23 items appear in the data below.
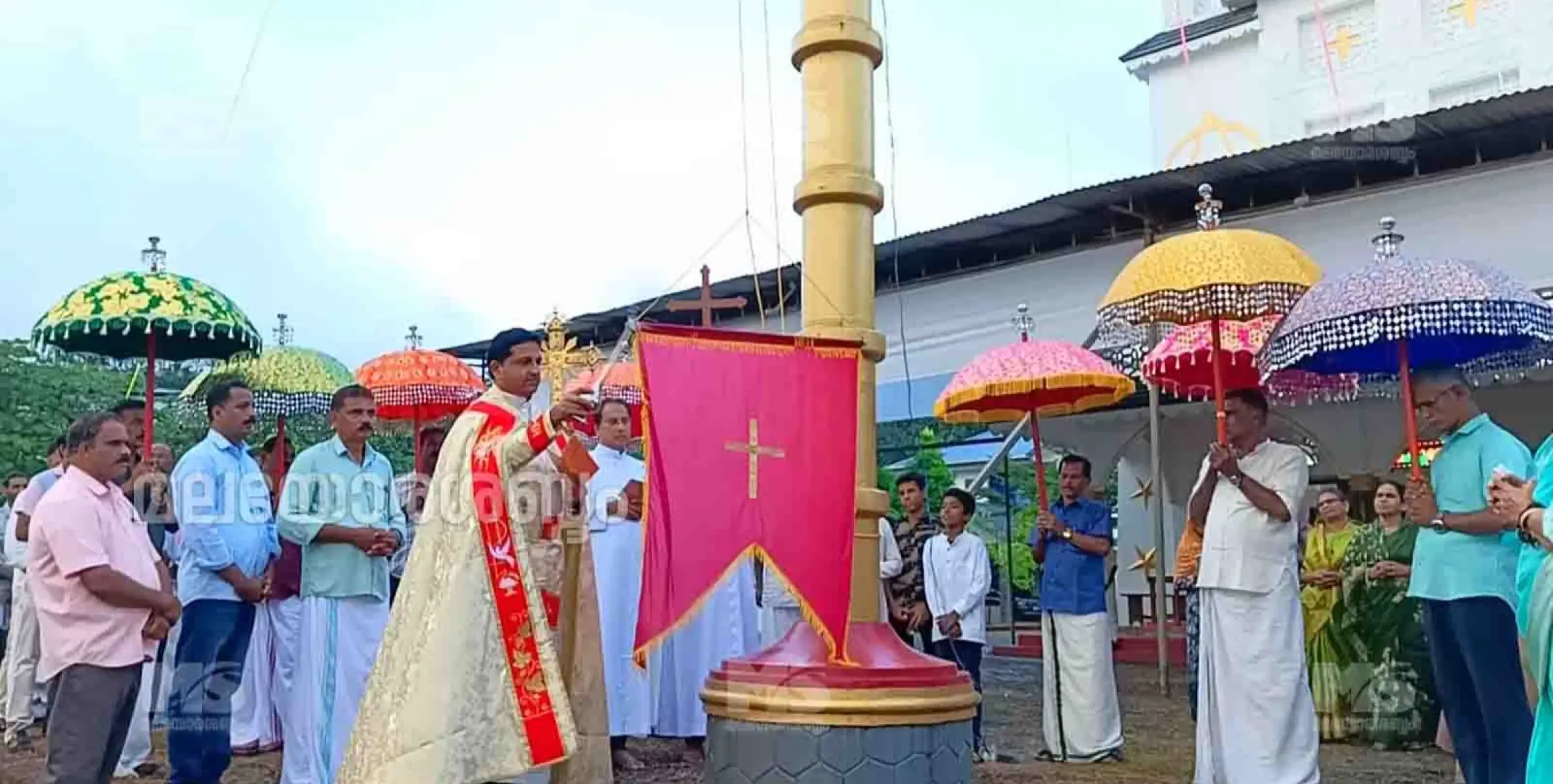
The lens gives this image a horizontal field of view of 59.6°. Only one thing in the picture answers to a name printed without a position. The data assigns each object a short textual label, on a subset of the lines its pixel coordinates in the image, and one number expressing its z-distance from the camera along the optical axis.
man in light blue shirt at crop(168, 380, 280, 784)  5.25
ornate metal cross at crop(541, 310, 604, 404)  4.50
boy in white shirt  7.05
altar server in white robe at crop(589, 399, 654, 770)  6.55
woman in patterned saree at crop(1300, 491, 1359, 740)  7.80
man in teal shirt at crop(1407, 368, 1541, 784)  4.62
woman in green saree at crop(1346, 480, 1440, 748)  7.39
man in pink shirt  4.10
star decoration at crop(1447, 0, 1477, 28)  14.70
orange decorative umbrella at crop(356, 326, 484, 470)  8.77
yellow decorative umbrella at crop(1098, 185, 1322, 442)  5.53
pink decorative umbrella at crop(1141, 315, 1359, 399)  6.96
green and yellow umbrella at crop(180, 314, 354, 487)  7.73
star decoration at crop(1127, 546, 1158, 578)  12.91
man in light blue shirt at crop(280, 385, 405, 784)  5.29
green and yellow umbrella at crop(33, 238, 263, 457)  5.79
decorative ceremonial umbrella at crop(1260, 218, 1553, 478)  4.72
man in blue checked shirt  6.75
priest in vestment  4.12
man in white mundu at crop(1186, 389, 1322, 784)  5.30
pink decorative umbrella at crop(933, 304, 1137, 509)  7.04
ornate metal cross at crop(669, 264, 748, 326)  5.38
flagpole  3.87
